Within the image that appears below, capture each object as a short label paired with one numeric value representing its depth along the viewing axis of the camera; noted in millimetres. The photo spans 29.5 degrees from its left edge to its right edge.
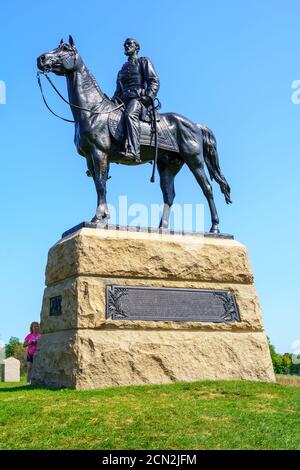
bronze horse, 9438
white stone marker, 20344
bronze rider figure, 9789
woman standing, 11834
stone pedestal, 8164
